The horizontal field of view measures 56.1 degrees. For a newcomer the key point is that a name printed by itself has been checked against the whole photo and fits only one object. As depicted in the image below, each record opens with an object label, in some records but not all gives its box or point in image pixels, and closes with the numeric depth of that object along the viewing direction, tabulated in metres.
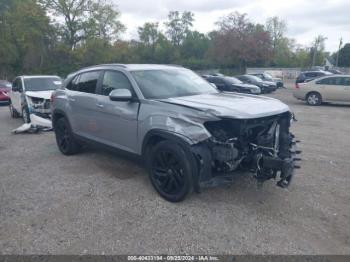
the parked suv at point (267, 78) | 27.45
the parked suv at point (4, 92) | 17.67
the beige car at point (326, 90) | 14.76
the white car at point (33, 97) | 9.64
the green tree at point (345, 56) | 63.44
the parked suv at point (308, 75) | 25.41
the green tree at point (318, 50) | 67.28
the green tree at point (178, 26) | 75.31
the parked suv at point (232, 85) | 20.56
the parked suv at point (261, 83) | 23.70
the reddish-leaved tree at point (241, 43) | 48.81
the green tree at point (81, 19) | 40.75
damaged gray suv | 3.96
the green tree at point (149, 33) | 69.59
